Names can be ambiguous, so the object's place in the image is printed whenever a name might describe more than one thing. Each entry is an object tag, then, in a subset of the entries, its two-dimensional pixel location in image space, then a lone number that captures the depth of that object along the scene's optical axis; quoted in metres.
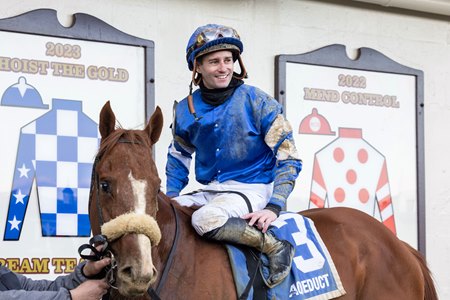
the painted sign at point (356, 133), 6.69
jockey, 4.07
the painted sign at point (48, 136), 5.31
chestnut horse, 3.28
